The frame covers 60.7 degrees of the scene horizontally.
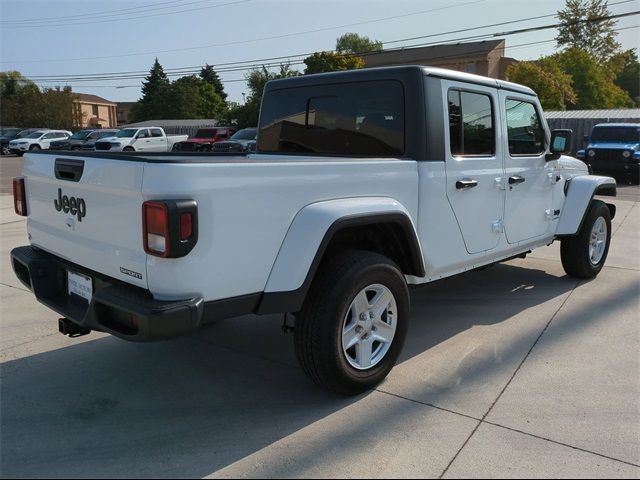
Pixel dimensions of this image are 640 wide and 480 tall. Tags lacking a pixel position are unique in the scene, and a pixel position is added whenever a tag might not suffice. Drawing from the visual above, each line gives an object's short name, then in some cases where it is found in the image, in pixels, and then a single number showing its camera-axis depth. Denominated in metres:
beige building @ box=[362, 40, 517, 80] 59.00
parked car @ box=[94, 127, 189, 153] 26.52
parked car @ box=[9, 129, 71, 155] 33.56
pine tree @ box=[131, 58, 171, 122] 69.88
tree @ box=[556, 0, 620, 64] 63.53
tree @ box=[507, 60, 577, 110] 39.78
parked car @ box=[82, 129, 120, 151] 29.34
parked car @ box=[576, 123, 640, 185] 17.39
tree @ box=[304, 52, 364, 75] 39.97
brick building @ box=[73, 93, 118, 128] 84.81
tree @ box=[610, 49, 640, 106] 90.62
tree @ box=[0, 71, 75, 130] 55.47
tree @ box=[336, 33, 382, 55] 83.81
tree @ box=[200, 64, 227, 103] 80.24
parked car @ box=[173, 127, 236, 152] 26.62
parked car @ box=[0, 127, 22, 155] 36.06
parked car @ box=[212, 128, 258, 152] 23.29
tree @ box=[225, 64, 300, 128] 43.50
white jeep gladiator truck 2.53
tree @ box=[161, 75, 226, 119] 68.50
